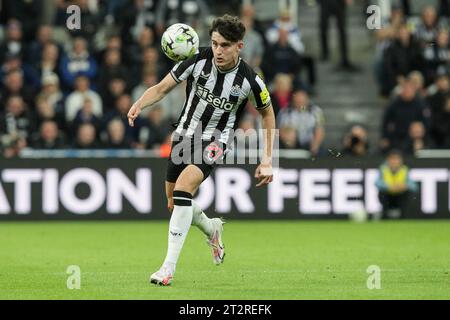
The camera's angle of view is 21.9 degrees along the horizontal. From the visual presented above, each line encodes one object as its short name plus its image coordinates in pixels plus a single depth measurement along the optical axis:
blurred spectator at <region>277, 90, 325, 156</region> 18.55
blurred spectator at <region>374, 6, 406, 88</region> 20.20
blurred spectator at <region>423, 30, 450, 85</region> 20.44
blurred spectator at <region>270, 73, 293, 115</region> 19.08
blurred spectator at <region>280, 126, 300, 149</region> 18.39
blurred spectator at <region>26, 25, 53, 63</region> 19.94
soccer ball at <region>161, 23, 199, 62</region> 10.17
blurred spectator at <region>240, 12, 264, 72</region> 20.00
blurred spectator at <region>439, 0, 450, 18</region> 21.62
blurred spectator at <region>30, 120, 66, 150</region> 18.31
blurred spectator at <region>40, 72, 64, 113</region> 19.12
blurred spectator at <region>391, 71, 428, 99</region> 19.38
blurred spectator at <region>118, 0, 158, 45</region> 20.64
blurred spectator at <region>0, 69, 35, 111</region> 19.12
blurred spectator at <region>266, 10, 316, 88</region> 20.25
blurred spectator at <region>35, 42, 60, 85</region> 19.66
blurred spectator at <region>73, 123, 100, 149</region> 18.33
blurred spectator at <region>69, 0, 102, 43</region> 20.44
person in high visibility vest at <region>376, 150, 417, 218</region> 18.16
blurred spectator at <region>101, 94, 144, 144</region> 18.78
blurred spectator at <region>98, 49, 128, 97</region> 19.56
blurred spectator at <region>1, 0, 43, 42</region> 21.19
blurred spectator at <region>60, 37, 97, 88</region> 19.75
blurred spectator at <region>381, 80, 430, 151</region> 19.14
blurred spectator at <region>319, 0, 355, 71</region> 20.91
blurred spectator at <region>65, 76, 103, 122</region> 19.11
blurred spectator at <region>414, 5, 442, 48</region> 20.39
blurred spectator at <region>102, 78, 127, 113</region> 19.27
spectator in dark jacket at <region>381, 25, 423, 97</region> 20.05
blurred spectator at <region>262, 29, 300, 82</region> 19.91
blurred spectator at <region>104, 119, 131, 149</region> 18.45
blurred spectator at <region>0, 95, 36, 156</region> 18.53
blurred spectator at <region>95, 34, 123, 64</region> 19.70
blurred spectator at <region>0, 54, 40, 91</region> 19.47
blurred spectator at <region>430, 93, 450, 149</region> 19.61
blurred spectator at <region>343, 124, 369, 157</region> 18.61
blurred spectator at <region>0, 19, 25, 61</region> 20.15
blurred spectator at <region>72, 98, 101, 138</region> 18.70
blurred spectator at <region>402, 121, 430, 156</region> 18.83
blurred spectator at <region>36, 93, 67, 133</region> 18.78
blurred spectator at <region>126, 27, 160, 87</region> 19.84
